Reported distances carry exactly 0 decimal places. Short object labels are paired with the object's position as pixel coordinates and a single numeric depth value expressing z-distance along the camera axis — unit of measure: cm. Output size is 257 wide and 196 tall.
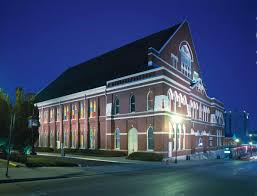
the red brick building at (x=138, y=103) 2695
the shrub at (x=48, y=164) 1636
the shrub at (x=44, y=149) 3715
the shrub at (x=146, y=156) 2472
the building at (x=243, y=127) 8515
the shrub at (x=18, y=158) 1775
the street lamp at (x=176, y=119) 2761
